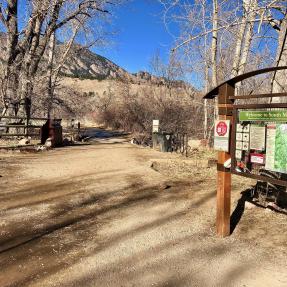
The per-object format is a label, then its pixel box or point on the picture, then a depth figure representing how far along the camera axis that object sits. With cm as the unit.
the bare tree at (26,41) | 1415
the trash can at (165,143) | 1242
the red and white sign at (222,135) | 409
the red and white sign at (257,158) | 385
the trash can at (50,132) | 1226
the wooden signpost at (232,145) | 388
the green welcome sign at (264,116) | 363
